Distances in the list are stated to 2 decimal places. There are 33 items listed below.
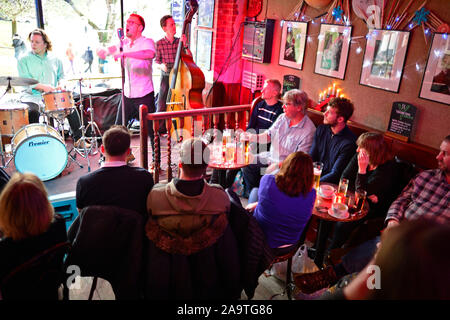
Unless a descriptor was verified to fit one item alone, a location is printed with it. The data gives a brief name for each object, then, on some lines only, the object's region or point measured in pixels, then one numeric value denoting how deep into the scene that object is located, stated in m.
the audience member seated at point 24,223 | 1.65
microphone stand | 3.79
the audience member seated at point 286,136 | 3.45
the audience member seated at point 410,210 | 2.33
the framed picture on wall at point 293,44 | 4.26
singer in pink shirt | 4.30
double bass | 4.27
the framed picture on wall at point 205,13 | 5.31
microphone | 3.89
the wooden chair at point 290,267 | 2.43
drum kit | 3.96
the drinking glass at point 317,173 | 2.71
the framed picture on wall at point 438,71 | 2.86
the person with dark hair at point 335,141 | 3.16
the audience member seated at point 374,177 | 2.72
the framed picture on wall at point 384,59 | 3.21
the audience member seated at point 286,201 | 2.12
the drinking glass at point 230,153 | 3.18
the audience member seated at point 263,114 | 3.83
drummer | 4.70
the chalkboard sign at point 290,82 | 4.40
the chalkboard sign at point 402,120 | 3.20
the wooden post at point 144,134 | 3.34
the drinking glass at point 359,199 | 2.51
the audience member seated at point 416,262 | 0.85
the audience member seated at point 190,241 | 1.85
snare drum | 4.17
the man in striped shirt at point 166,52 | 4.98
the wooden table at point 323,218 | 2.42
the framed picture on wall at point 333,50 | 3.72
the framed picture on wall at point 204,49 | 5.51
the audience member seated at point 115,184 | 2.02
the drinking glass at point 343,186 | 2.58
